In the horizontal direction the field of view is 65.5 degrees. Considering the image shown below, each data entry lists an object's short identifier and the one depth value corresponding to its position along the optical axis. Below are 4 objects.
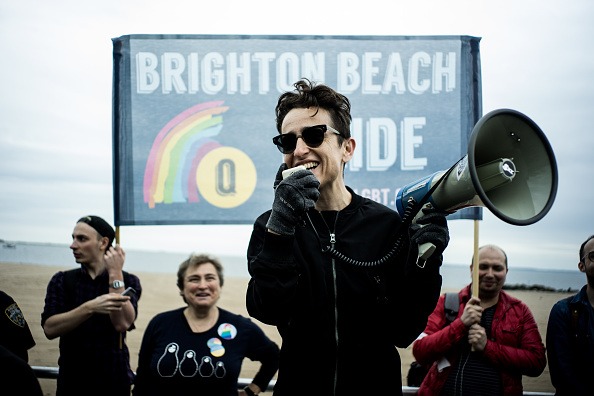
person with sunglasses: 1.61
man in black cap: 3.38
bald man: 3.17
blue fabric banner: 3.98
